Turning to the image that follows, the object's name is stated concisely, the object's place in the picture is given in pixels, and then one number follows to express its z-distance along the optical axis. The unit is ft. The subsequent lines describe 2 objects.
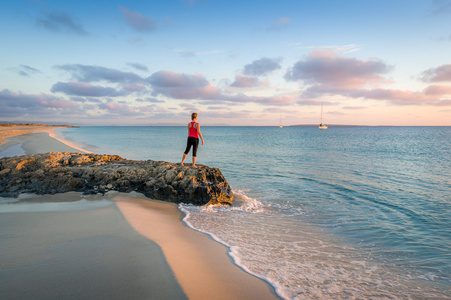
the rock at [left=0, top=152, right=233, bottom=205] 27.73
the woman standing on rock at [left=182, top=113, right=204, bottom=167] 33.40
